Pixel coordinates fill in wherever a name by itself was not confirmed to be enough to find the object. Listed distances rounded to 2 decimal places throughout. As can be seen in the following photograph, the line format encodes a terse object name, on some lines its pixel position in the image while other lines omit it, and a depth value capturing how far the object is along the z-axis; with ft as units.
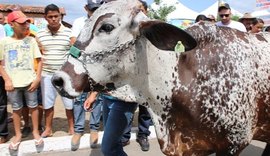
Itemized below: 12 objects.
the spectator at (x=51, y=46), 10.52
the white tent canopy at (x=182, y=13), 42.37
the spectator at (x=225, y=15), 11.70
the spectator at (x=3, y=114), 10.53
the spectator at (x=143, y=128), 10.68
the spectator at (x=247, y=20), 15.25
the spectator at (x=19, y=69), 9.76
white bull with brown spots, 4.75
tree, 46.98
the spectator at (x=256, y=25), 14.17
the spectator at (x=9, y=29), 13.85
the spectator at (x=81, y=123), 10.45
